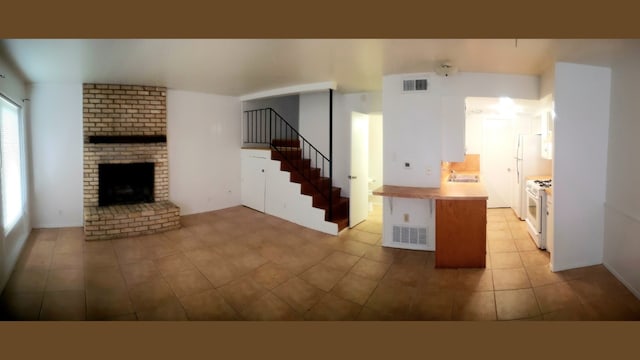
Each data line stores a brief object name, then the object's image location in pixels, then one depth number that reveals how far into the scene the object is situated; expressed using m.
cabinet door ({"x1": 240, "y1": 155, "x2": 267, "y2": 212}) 6.48
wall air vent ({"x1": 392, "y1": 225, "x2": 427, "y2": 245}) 4.40
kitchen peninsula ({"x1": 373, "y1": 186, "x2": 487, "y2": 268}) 3.71
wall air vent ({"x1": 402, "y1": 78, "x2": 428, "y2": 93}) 4.30
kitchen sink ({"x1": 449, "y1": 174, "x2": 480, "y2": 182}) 5.16
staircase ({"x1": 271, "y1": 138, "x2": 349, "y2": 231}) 5.47
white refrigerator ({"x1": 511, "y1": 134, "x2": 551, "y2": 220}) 5.76
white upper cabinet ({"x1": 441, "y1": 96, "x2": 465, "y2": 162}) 4.27
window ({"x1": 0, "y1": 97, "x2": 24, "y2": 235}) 3.78
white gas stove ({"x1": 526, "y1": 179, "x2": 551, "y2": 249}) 4.30
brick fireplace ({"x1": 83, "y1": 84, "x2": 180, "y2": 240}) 5.13
